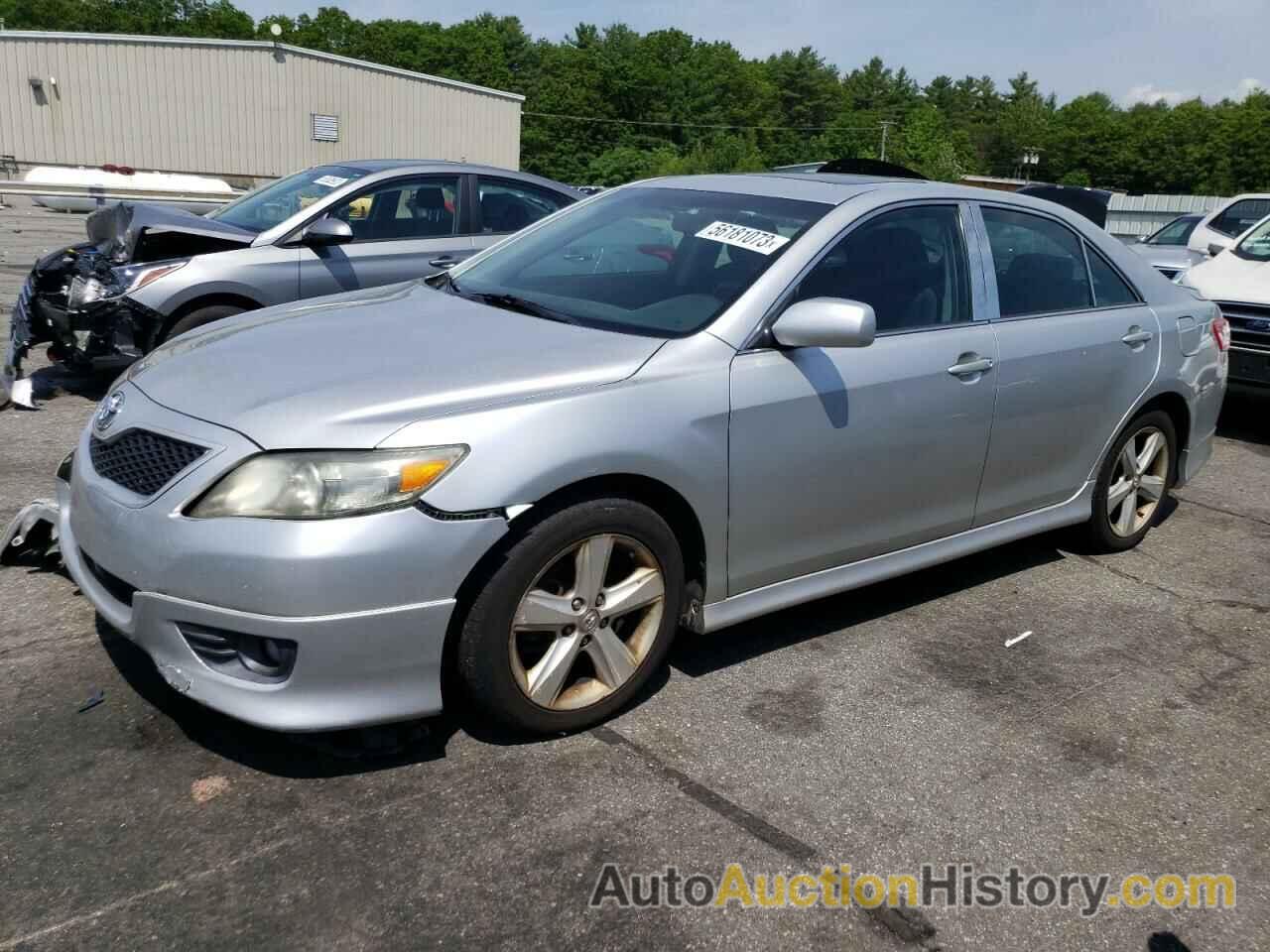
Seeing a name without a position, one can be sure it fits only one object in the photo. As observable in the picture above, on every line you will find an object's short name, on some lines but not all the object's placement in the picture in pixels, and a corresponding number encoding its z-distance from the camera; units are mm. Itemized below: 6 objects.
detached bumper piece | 4031
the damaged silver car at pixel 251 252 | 6500
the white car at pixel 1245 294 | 7527
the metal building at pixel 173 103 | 35062
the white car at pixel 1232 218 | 11180
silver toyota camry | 2744
